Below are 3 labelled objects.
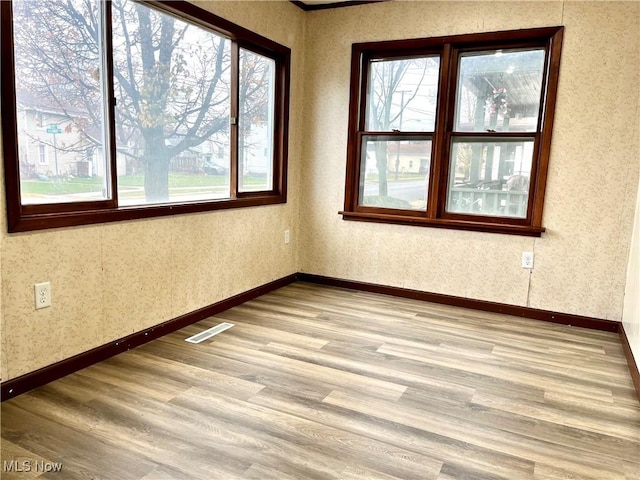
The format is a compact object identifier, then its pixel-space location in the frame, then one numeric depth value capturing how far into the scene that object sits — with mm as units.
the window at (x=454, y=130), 3463
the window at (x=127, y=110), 2098
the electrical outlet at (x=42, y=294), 2149
